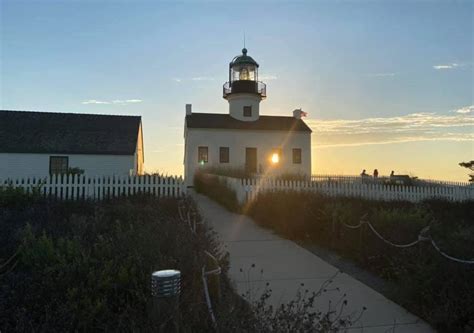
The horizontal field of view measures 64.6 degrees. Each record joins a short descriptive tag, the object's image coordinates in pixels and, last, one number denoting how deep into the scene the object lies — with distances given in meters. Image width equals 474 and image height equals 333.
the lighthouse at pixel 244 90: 32.31
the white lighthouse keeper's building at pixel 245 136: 30.21
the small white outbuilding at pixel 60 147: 21.78
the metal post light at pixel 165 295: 3.10
